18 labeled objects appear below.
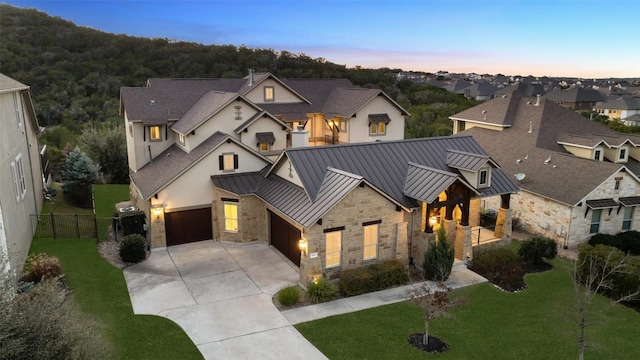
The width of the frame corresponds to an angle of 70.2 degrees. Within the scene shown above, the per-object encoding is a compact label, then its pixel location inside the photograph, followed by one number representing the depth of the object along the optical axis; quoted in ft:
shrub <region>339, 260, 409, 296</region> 61.87
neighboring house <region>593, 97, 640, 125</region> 326.85
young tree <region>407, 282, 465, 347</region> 48.78
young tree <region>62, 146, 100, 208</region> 98.58
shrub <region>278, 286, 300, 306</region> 57.98
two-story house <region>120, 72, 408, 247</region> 78.89
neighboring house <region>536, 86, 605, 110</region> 357.20
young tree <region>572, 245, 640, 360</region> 60.49
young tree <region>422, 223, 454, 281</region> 64.75
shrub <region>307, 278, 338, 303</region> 59.57
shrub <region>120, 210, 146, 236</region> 76.18
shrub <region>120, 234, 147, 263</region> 70.18
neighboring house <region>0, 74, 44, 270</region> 56.75
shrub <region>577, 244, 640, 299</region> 60.05
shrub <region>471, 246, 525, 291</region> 66.59
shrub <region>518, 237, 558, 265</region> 72.90
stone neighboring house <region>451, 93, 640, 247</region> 81.46
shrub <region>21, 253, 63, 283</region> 59.39
